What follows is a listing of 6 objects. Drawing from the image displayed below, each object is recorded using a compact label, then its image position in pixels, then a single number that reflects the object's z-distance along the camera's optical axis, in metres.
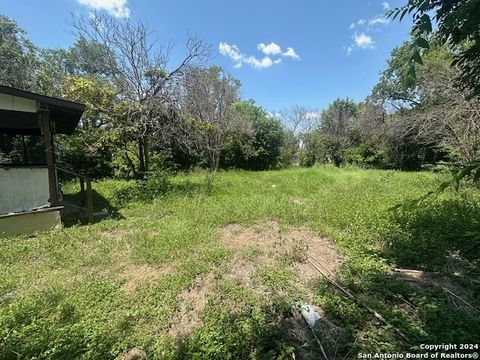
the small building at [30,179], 4.80
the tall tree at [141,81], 8.52
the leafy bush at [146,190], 7.51
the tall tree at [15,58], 13.81
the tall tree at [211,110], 9.79
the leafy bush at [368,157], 18.33
